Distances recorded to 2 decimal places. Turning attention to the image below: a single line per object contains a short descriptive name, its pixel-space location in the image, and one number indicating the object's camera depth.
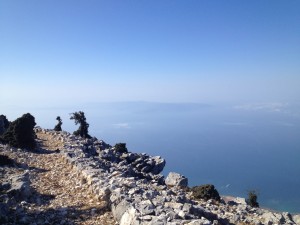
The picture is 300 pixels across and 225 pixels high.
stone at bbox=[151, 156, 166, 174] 38.54
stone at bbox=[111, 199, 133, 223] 12.76
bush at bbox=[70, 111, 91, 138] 50.44
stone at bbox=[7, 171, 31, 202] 15.51
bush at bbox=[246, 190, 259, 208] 33.28
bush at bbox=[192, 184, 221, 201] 26.41
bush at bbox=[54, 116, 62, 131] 53.03
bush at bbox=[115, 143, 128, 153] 42.65
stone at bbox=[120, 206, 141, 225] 11.38
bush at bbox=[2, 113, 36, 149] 31.41
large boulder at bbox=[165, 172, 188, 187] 32.06
